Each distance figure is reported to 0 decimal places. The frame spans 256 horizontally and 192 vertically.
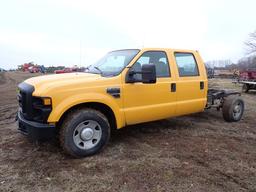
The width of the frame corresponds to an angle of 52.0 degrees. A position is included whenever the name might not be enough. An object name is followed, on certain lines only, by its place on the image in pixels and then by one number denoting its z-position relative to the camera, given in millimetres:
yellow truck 4133
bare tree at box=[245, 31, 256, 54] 45706
